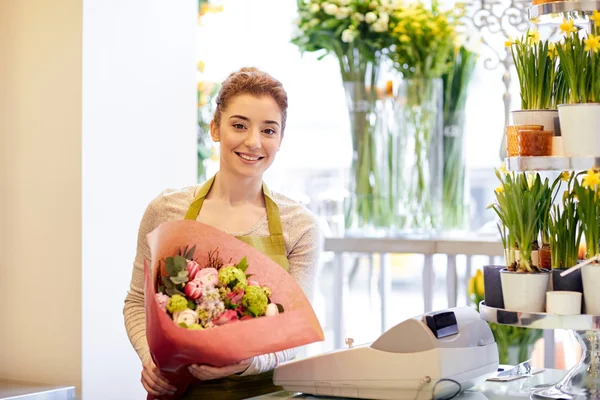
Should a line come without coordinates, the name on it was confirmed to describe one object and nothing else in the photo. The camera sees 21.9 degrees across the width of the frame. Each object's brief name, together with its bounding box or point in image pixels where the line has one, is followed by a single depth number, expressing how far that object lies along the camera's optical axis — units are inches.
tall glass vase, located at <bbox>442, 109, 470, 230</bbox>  165.3
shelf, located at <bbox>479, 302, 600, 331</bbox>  93.7
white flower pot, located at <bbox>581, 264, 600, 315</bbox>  94.0
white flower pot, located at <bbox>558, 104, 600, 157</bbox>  94.8
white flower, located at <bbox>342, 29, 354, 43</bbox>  164.4
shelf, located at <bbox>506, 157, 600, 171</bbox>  94.4
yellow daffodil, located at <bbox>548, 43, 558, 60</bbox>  97.6
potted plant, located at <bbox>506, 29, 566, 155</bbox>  97.4
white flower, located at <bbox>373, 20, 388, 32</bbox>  165.4
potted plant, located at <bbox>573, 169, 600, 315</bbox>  94.1
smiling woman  109.7
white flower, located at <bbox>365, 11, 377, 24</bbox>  165.7
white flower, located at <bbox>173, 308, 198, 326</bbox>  96.2
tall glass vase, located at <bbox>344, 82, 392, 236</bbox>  166.5
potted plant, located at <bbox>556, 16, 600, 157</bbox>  94.8
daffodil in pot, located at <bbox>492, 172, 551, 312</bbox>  95.8
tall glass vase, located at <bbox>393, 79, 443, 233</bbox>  163.8
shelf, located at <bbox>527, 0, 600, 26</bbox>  97.4
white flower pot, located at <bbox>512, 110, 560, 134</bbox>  97.8
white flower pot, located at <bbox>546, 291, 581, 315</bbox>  94.2
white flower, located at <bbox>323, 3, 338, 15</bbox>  167.0
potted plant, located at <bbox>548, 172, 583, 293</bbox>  96.0
